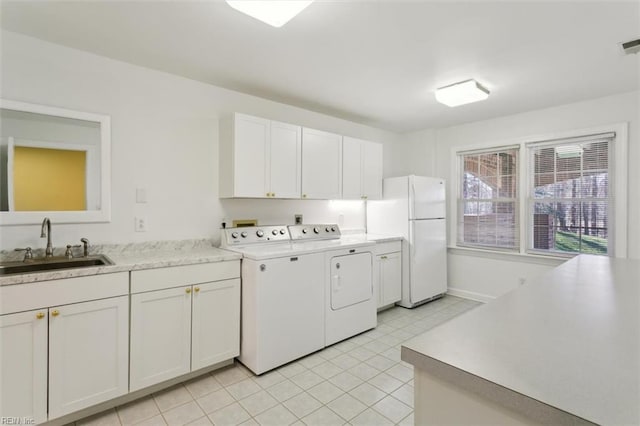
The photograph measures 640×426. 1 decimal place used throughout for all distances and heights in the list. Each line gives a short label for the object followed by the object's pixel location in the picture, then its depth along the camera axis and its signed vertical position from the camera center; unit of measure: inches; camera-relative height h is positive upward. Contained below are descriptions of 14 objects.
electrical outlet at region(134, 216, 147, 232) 98.1 -3.8
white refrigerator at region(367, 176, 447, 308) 151.5 -7.5
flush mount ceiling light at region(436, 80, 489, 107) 111.7 +46.0
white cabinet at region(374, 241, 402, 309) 141.8 -29.2
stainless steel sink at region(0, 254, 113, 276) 72.6 -13.5
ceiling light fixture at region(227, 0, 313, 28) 61.0 +42.5
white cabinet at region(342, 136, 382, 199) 144.7 +22.0
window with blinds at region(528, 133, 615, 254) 131.6 +8.4
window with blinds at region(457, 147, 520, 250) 156.6 +7.2
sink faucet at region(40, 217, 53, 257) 80.2 -5.6
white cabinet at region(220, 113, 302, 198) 107.1 +20.5
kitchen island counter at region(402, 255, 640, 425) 23.3 -14.2
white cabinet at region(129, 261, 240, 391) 79.2 -30.8
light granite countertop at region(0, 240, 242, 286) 66.7 -13.1
